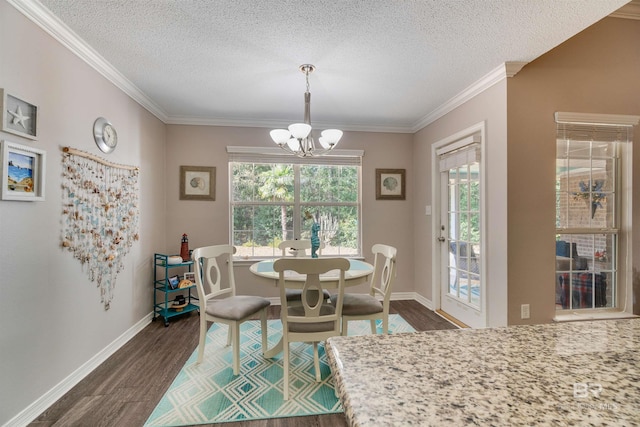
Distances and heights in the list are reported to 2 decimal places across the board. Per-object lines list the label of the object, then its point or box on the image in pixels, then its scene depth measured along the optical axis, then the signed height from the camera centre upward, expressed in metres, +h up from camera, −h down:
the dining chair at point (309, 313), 1.91 -0.69
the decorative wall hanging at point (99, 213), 2.08 -0.01
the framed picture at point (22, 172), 1.57 +0.23
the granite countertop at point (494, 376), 0.46 -0.32
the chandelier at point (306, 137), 2.26 +0.62
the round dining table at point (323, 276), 2.11 -0.48
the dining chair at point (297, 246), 3.14 -0.37
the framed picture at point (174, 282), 3.24 -0.78
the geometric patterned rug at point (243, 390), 1.77 -1.22
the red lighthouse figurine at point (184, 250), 3.42 -0.44
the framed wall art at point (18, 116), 1.57 +0.55
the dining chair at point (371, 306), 2.29 -0.74
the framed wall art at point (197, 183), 3.70 +0.38
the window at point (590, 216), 2.65 -0.04
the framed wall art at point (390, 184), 4.06 +0.39
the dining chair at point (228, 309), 2.18 -0.76
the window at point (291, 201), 3.86 +0.15
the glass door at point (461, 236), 2.94 -0.27
